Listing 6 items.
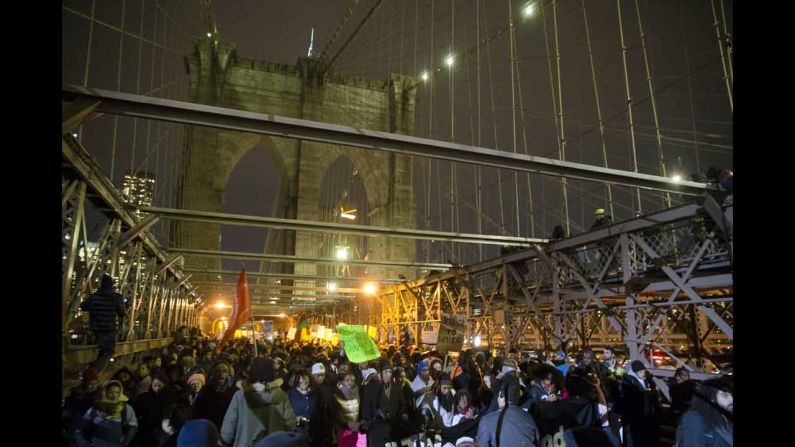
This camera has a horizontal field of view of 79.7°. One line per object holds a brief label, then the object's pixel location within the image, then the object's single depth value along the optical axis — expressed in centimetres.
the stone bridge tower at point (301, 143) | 5000
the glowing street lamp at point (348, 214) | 5619
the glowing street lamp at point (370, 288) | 2787
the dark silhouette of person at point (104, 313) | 912
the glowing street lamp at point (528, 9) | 1693
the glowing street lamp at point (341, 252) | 5193
